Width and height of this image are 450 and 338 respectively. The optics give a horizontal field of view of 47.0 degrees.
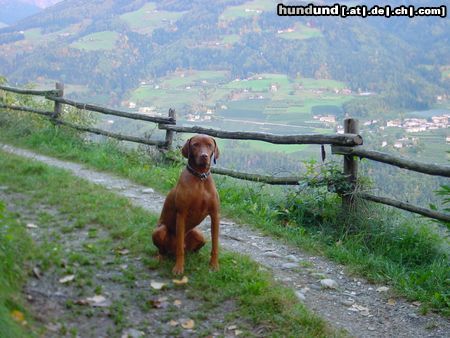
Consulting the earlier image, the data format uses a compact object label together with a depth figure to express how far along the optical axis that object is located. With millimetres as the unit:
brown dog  4422
